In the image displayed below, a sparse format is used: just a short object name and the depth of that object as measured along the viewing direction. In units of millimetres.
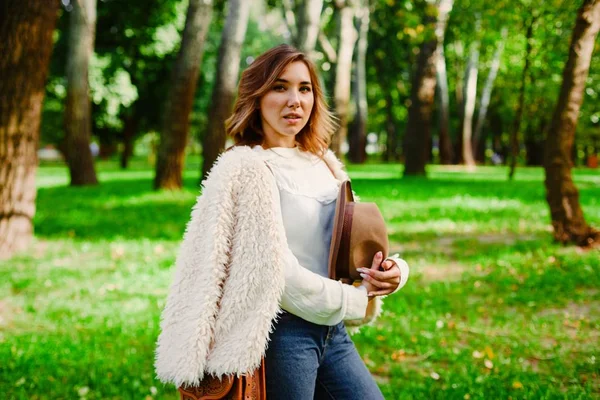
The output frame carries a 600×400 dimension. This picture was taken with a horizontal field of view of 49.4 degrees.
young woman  2209
